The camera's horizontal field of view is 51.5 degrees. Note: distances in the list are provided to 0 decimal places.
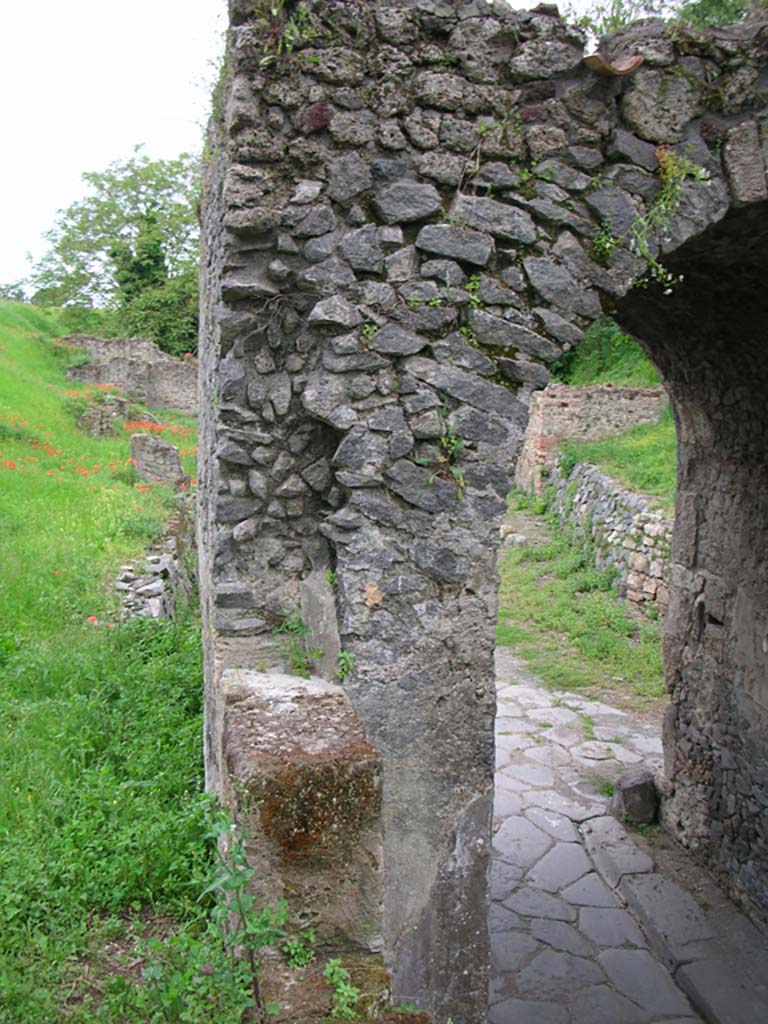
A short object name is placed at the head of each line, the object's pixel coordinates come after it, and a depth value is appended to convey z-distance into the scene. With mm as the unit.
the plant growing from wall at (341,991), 1810
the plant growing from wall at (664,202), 3100
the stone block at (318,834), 1985
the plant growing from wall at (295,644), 3223
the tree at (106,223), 32219
